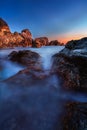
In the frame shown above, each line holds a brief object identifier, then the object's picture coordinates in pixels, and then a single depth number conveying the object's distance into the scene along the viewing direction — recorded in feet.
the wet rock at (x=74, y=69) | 11.12
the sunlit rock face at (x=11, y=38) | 160.46
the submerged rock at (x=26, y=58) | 18.26
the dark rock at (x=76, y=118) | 6.30
